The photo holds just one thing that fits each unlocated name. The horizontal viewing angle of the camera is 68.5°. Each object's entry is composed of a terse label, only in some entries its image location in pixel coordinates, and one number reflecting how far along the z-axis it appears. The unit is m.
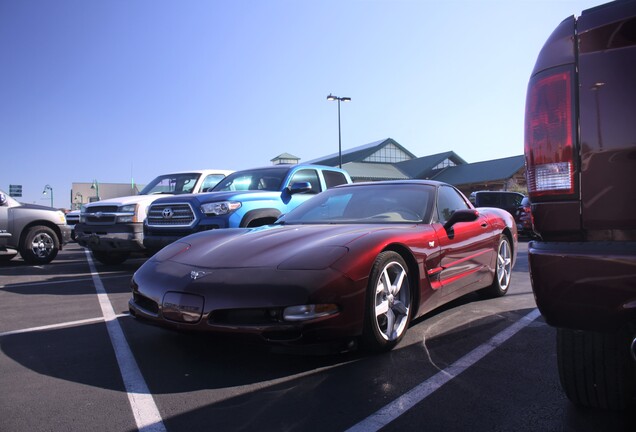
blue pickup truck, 6.05
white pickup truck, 7.34
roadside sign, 48.06
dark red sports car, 2.68
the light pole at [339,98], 25.83
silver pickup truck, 8.59
